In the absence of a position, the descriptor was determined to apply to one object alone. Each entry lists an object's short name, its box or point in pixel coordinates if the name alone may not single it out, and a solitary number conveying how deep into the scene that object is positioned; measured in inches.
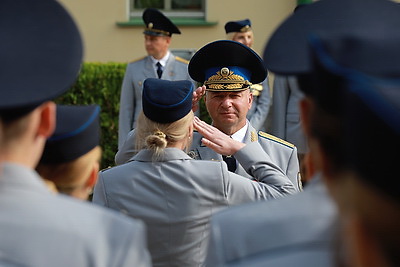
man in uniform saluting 263.4
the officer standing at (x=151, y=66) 475.5
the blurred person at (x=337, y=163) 78.4
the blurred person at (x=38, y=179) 106.7
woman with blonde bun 193.0
